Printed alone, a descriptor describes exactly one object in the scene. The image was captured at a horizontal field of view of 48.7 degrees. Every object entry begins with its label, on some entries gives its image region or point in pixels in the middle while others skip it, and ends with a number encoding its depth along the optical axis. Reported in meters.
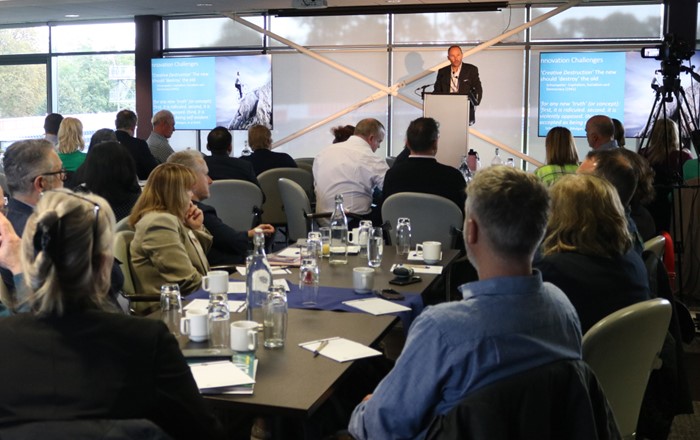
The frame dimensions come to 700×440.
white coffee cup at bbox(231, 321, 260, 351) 2.37
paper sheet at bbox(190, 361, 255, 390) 2.10
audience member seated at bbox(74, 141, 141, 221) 4.59
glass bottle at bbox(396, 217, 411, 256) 4.18
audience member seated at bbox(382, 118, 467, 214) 5.41
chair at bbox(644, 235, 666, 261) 3.54
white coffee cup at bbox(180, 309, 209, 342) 2.53
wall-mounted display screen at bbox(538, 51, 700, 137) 10.20
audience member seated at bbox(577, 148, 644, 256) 3.67
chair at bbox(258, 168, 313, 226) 7.13
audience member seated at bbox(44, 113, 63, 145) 8.84
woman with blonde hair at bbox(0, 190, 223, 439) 1.63
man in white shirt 6.47
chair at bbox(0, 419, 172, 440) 1.57
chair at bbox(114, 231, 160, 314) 3.46
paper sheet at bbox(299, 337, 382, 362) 2.39
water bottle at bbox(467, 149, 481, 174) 7.30
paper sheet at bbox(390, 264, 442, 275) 3.79
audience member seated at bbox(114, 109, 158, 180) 7.68
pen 2.41
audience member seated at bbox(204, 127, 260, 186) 6.62
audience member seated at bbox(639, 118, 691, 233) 5.97
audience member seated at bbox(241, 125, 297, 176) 7.54
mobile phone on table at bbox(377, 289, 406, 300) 3.22
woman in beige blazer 3.51
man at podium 9.38
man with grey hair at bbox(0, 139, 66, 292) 3.49
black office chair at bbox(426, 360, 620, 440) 1.65
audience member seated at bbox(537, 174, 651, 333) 2.57
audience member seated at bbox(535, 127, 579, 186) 6.06
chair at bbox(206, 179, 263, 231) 6.18
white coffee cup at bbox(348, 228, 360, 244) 4.52
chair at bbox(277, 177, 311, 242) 6.12
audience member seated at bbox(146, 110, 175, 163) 8.55
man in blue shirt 1.71
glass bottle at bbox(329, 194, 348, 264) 4.03
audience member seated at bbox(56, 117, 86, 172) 7.11
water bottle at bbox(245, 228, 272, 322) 2.77
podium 6.64
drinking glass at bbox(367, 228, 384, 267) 3.87
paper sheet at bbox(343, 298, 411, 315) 3.00
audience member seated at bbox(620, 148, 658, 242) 4.32
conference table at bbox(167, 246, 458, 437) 2.01
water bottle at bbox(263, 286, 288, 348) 2.49
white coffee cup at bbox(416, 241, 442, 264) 4.02
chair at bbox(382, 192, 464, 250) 4.94
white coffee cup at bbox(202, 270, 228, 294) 2.96
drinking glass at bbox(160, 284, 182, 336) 2.57
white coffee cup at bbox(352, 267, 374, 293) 3.26
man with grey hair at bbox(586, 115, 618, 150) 6.61
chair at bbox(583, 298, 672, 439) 2.15
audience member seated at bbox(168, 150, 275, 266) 4.43
